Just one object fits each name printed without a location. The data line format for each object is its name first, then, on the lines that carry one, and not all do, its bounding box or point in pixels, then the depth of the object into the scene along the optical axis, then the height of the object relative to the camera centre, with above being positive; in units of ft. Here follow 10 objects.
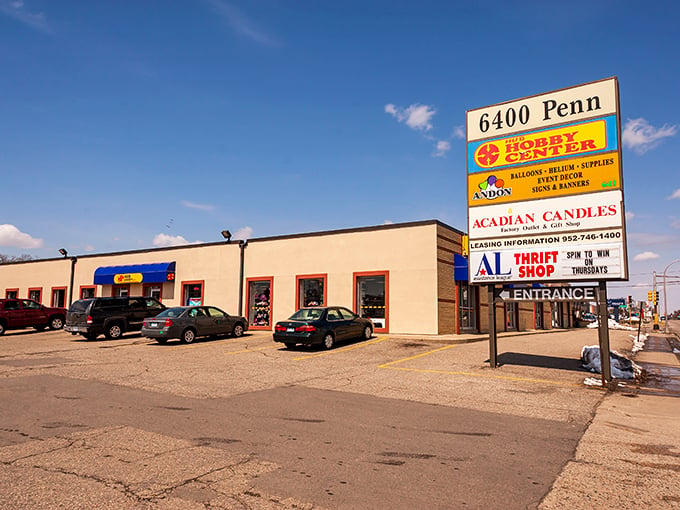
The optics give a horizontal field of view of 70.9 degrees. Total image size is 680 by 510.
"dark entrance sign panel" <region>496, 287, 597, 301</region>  40.27 +0.80
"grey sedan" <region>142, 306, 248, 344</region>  62.18 -3.42
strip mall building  69.46 +3.88
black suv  68.85 -2.68
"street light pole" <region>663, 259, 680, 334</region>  196.32 +4.05
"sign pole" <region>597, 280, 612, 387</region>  37.60 -2.27
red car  81.71 -3.29
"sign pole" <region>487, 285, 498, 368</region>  44.34 -2.41
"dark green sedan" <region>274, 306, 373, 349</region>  54.03 -3.18
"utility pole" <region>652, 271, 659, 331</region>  151.90 -3.35
